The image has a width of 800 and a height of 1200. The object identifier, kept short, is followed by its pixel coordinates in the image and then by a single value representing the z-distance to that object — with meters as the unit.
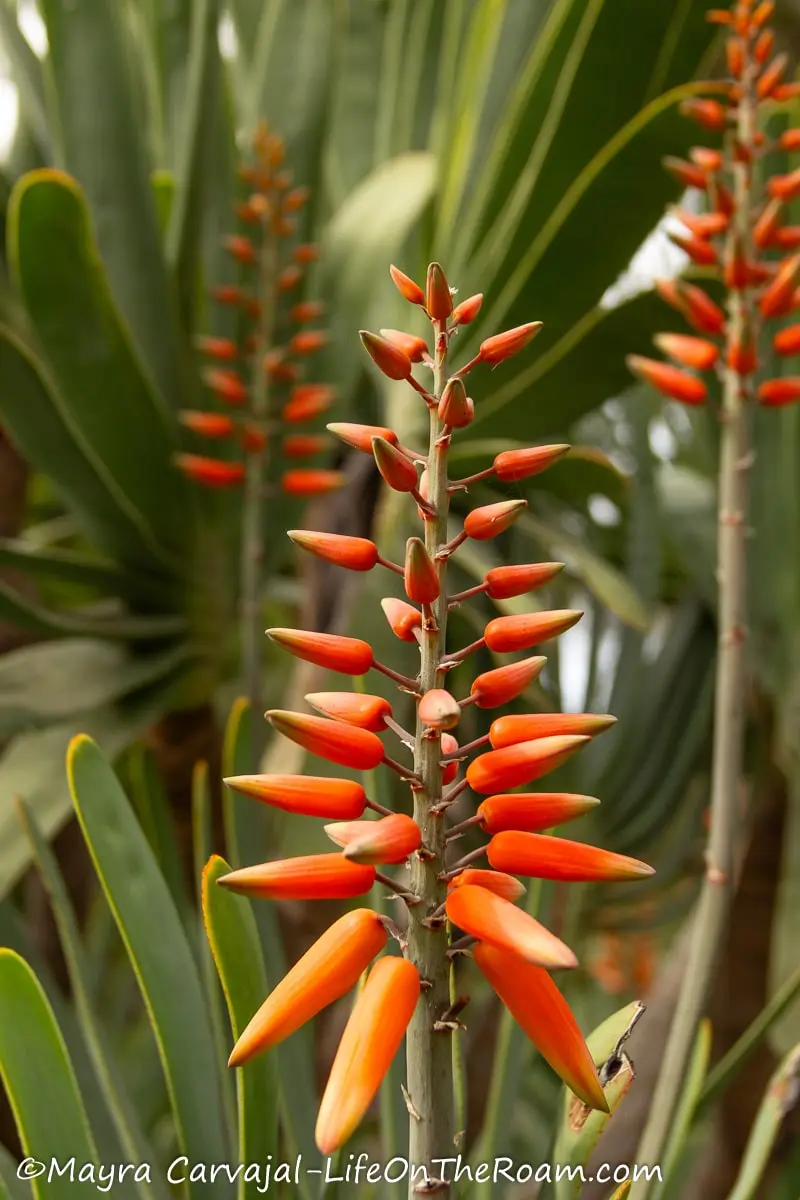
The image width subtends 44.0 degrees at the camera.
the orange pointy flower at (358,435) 0.31
